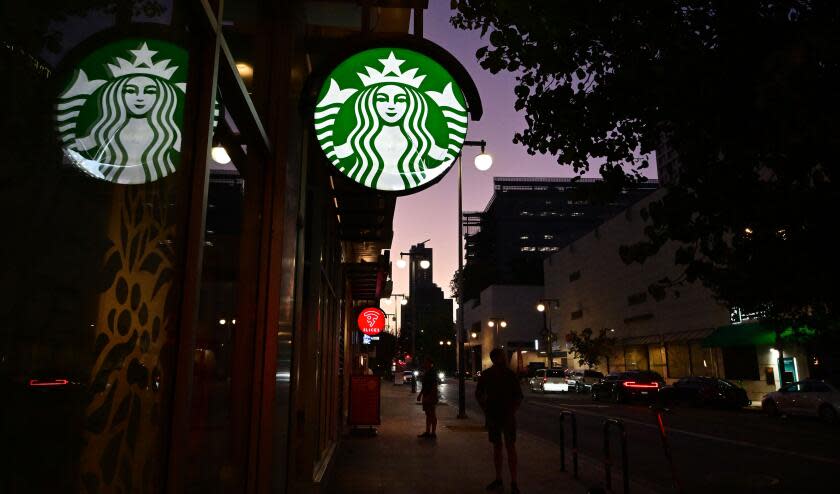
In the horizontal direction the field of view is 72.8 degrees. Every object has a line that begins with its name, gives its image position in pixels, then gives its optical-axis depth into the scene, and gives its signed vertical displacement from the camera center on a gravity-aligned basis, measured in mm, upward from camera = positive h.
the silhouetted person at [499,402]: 7836 -696
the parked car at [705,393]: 24625 -1767
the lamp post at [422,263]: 23945 +3780
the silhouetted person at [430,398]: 13508 -1093
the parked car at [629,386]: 27605 -1651
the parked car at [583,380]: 37031 -1803
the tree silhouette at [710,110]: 4984 +2615
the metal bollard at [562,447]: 8887 -1515
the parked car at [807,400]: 18625 -1620
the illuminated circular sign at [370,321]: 20750 +1083
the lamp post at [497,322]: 76650 +3900
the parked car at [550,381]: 36406 -1833
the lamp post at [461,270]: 16609 +2923
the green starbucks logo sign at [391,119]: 3439 +1430
